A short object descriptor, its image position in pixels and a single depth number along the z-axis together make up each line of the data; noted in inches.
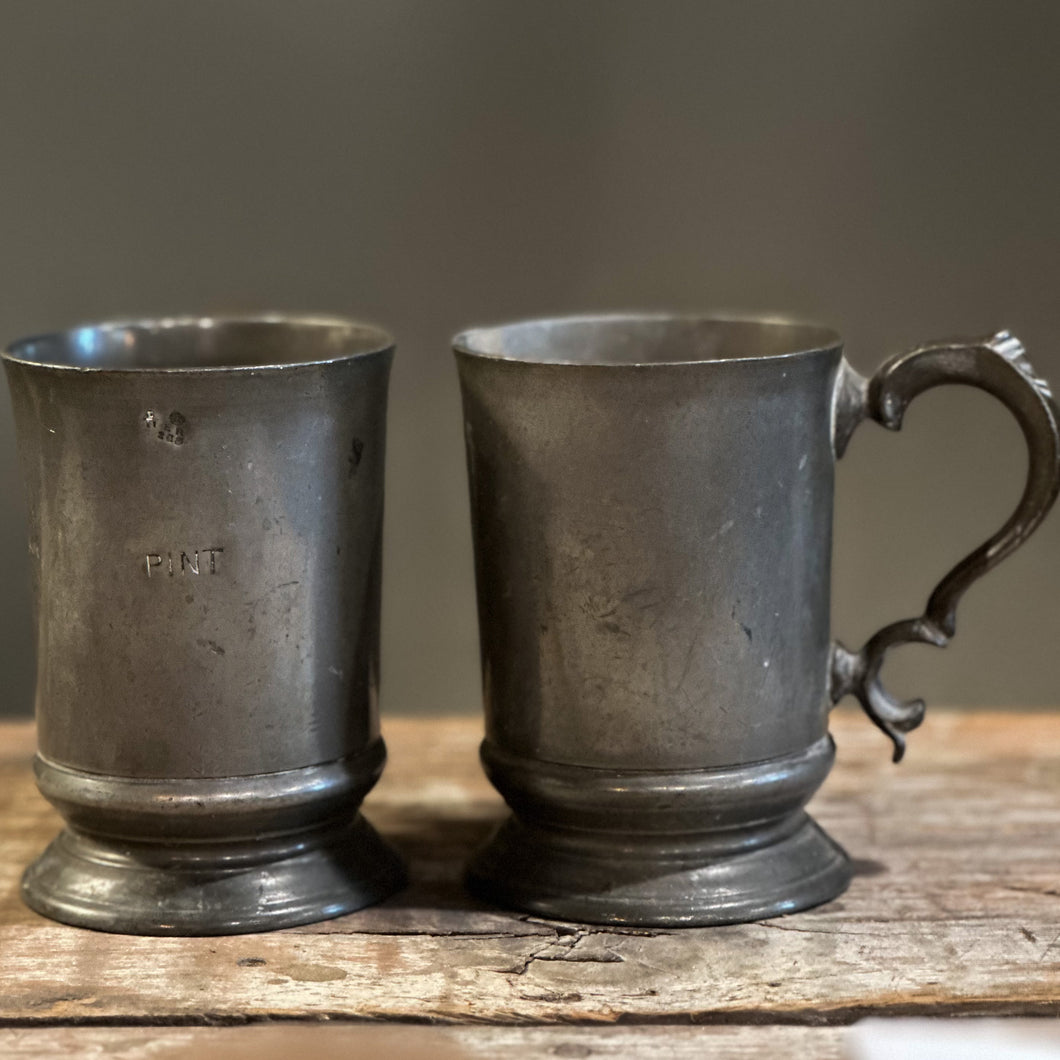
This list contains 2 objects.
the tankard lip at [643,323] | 27.7
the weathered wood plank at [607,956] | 26.6
